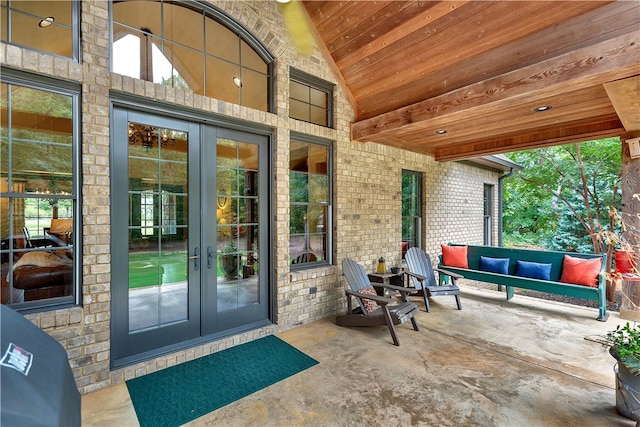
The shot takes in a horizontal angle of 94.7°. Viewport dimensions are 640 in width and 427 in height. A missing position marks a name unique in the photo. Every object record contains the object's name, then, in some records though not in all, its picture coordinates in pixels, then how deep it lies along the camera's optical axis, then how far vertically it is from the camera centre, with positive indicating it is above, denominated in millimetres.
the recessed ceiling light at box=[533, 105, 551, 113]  3797 +1352
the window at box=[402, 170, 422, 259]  6020 +58
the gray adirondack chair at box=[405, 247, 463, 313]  4574 -1065
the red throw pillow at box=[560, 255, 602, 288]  4270 -886
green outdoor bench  4203 -1092
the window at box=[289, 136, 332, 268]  4164 +154
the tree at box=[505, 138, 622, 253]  7148 +711
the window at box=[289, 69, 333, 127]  4180 +1685
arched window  2848 +1763
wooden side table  4575 -1073
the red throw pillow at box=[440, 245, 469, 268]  5758 -885
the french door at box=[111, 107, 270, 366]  2787 -220
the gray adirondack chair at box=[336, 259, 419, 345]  3471 -1213
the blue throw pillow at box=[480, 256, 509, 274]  5262 -971
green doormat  2295 -1540
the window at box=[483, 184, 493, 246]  8609 -103
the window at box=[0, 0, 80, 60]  2268 +1518
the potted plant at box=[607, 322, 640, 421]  2066 -1173
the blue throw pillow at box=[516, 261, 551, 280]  4758 -969
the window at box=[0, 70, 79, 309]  2285 +171
